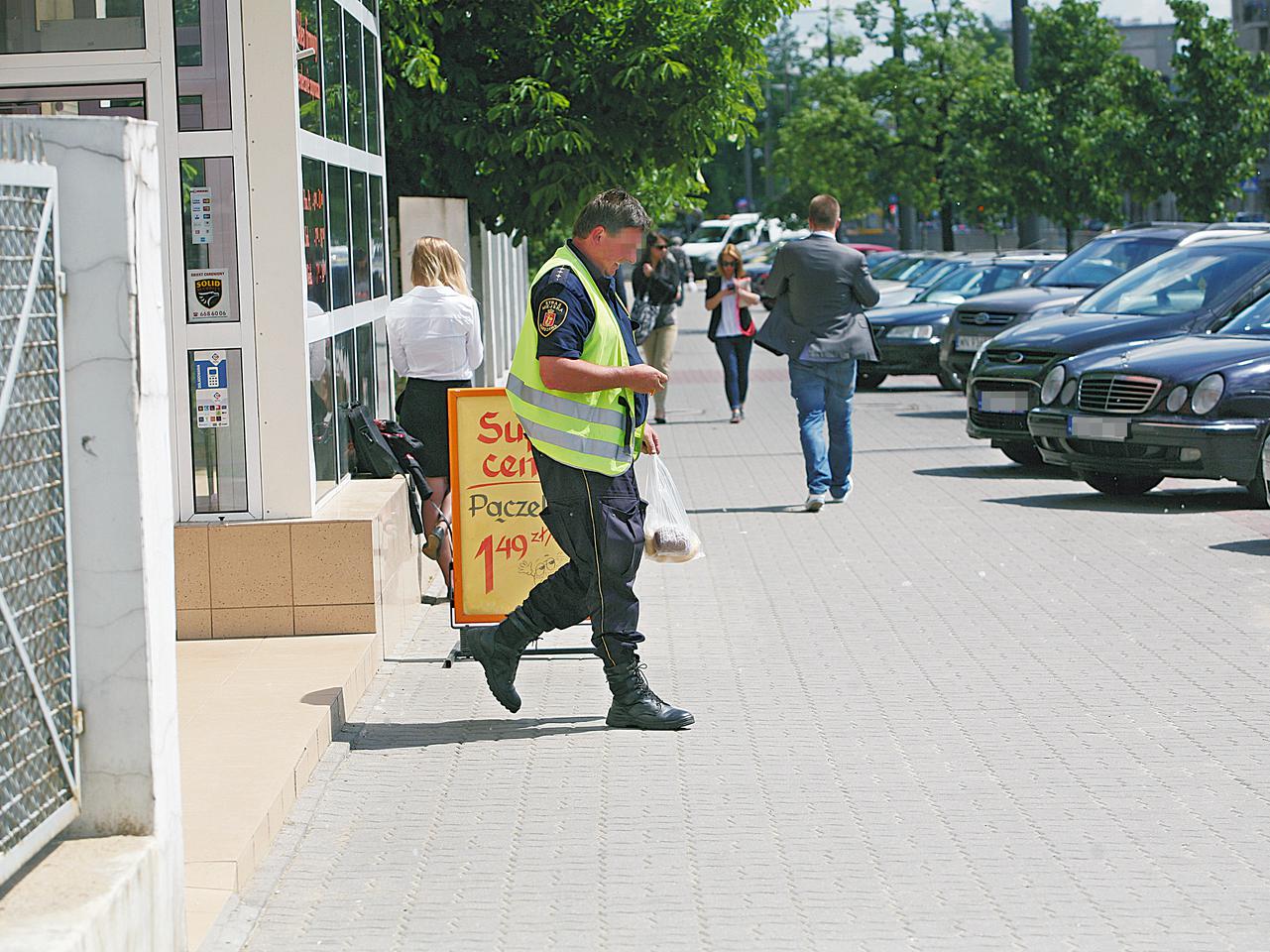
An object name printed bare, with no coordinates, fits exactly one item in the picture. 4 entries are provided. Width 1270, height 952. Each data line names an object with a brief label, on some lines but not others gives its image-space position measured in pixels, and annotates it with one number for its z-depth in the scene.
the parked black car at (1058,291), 19.44
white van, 69.88
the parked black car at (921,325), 24.42
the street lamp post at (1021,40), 31.41
